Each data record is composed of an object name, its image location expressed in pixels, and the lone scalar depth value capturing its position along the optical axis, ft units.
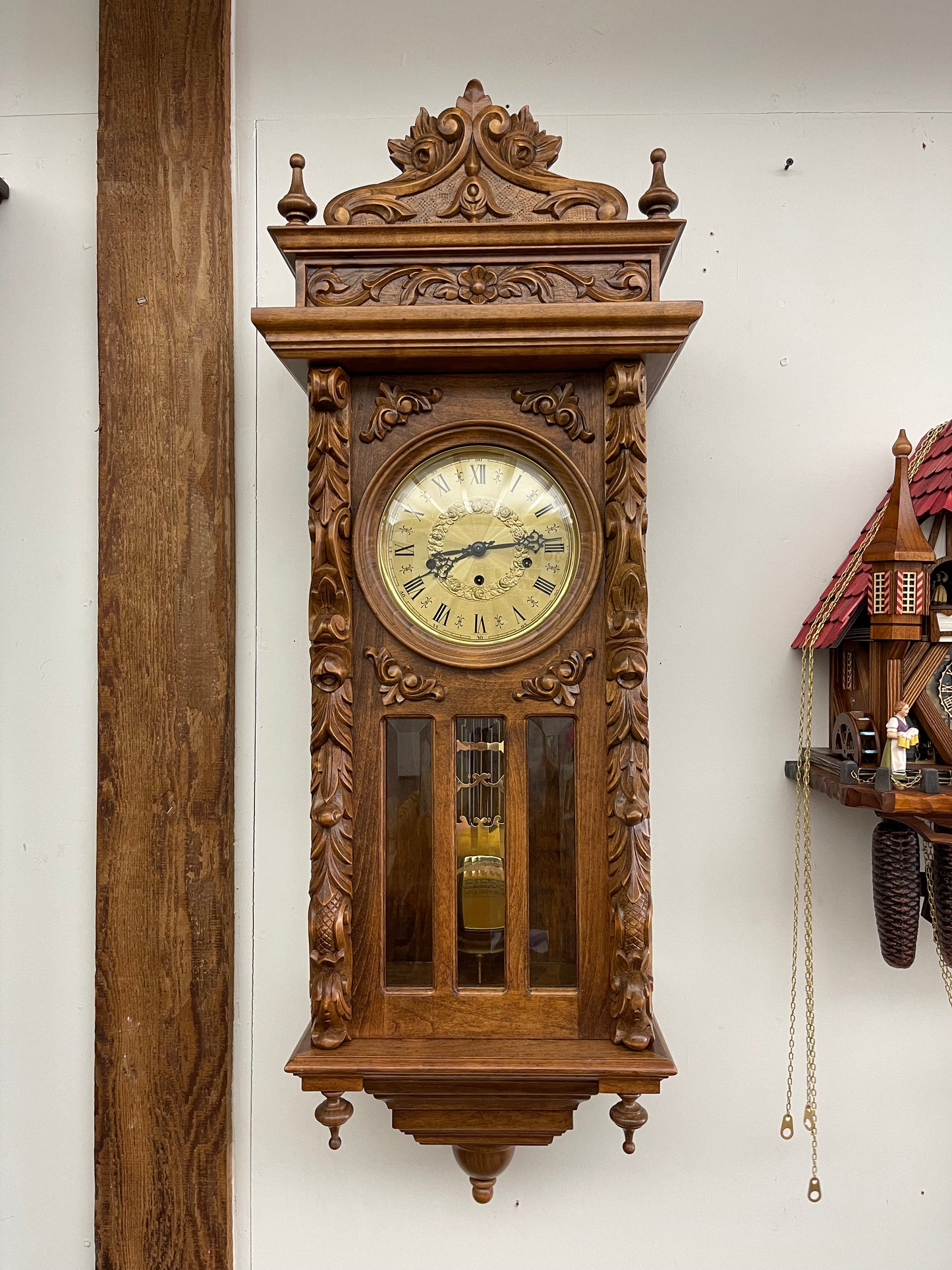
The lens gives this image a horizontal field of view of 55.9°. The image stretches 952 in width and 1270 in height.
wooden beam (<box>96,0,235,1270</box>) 4.71
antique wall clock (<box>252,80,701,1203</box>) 3.83
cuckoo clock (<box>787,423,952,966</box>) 4.00
